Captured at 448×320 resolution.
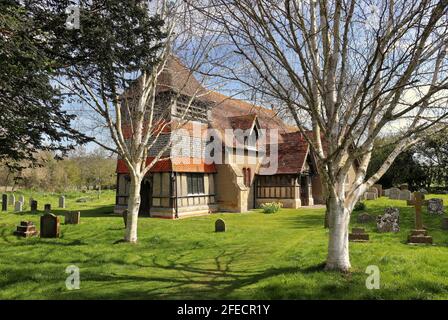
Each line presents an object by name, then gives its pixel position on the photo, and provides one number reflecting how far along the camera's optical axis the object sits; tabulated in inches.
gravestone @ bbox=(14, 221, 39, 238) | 597.0
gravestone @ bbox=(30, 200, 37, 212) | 1071.0
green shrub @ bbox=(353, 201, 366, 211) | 889.6
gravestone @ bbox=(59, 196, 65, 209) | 1247.2
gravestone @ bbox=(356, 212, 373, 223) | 663.1
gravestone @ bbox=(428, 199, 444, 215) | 719.2
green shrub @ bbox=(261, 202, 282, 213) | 983.9
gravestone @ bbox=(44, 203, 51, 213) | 1036.5
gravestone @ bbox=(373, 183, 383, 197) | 1387.7
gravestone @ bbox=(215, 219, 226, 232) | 634.2
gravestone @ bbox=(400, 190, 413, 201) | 1108.7
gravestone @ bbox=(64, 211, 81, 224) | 729.6
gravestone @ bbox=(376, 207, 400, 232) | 550.3
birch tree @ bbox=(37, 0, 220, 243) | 330.0
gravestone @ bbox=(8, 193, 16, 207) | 1389.1
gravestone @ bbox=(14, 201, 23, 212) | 1060.5
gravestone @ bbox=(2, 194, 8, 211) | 1131.9
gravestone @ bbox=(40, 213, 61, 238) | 580.4
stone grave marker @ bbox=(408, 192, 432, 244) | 452.8
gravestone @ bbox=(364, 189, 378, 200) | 1246.4
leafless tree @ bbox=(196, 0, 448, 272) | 262.8
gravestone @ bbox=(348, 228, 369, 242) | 476.7
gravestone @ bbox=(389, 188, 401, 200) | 1167.8
